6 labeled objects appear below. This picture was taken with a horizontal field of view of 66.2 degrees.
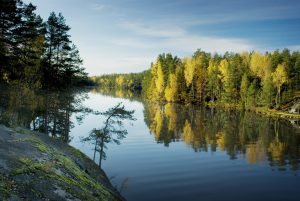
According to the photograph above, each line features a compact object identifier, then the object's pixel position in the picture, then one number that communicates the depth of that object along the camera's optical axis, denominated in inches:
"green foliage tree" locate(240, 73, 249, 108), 2672.9
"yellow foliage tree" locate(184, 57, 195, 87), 3192.8
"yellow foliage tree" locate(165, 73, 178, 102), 3251.4
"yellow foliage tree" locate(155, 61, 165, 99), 3613.8
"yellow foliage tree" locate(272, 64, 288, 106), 2566.4
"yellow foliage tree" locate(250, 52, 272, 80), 2814.4
